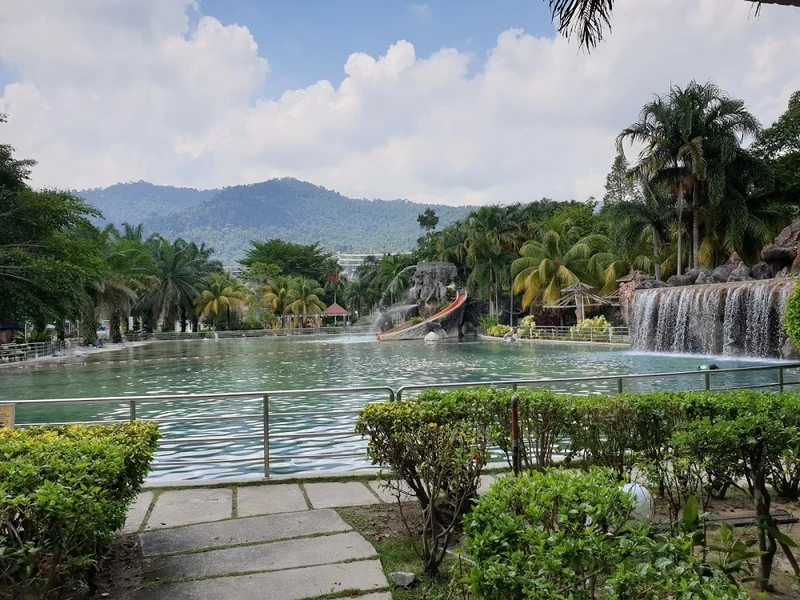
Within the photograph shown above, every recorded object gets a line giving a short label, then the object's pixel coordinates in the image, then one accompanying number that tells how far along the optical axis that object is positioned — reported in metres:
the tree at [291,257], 80.38
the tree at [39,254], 25.55
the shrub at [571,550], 1.92
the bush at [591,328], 34.94
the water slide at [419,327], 47.61
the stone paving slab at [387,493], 5.27
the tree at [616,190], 44.66
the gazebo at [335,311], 69.19
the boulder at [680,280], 29.09
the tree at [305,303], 64.56
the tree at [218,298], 59.94
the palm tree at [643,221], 34.44
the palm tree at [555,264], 41.34
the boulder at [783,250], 24.52
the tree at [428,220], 79.88
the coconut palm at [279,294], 64.69
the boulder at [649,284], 30.44
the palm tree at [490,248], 50.09
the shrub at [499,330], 44.31
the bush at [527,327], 40.81
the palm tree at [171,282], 58.16
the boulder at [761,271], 26.48
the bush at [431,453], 3.74
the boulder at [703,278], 27.94
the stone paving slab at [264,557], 3.84
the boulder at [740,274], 27.06
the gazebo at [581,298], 38.28
